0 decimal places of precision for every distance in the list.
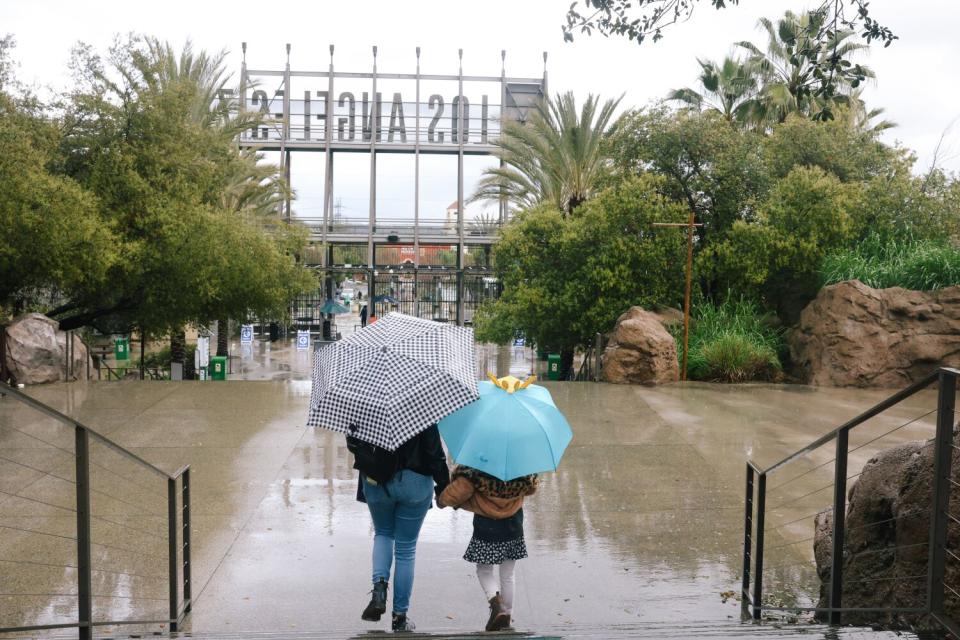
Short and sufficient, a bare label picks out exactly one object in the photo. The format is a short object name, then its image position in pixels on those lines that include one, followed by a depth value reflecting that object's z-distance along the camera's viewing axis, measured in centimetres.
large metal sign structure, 3875
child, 456
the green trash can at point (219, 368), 1906
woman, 451
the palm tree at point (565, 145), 2445
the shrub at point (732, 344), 1464
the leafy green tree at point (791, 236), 1655
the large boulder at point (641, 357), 1419
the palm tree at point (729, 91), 2777
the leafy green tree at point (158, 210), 1653
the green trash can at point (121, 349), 2239
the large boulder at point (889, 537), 419
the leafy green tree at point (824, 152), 1912
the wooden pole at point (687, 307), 1449
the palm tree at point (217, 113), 1808
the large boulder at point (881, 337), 1416
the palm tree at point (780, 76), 2539
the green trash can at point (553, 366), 2114
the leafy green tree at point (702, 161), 1830
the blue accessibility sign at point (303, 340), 3084
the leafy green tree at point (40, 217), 1373
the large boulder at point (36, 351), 1365
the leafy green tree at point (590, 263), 1730
